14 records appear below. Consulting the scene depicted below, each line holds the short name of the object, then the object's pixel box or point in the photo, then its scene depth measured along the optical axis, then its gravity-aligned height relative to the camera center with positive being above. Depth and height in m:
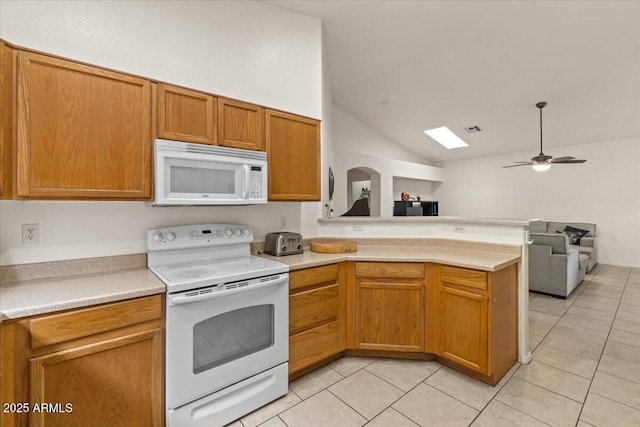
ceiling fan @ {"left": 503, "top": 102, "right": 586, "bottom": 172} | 4.25 +0.78
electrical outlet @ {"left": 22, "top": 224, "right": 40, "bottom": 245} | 1.65 -0.12
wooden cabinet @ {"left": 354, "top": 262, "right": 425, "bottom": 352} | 2.29 -0.75
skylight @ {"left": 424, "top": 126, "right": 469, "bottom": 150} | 6.63 +1.82
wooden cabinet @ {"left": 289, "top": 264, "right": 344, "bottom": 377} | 2.04 -0.78
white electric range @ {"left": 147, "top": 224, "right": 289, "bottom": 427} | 1.55 -0.69
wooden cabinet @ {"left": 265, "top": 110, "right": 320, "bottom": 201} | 2.32 +0.47
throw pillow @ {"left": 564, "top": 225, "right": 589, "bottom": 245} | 5.92 -0.39
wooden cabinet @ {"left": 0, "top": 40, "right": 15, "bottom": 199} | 1.33 +0.44
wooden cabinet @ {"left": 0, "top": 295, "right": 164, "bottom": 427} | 1.21 -0.71
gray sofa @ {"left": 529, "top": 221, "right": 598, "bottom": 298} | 3.93 -0.75
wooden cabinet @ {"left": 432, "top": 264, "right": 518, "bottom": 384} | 2.00 -0.78
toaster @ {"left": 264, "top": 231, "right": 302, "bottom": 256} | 2.37 -0.26
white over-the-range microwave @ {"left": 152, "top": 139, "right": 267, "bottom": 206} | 1.76 +0.25
